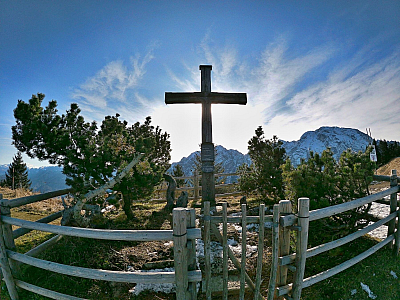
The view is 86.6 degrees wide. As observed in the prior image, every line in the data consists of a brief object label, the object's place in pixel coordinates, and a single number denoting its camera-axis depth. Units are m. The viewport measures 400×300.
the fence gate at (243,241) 2.76
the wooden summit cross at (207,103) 7.14
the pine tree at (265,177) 6.97
